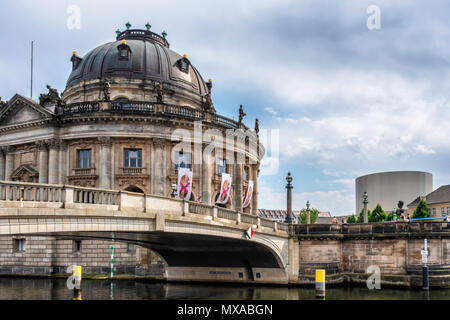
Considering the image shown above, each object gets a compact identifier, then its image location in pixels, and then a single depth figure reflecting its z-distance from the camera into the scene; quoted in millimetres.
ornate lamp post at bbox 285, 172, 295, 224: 39638
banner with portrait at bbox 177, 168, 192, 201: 41356
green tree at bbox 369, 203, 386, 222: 75588
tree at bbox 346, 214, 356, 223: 89100
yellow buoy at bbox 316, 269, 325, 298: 27209
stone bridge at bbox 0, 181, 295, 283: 18141
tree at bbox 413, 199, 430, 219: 66688
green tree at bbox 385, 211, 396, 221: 79625
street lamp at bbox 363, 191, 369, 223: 43488
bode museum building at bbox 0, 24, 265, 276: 45656
